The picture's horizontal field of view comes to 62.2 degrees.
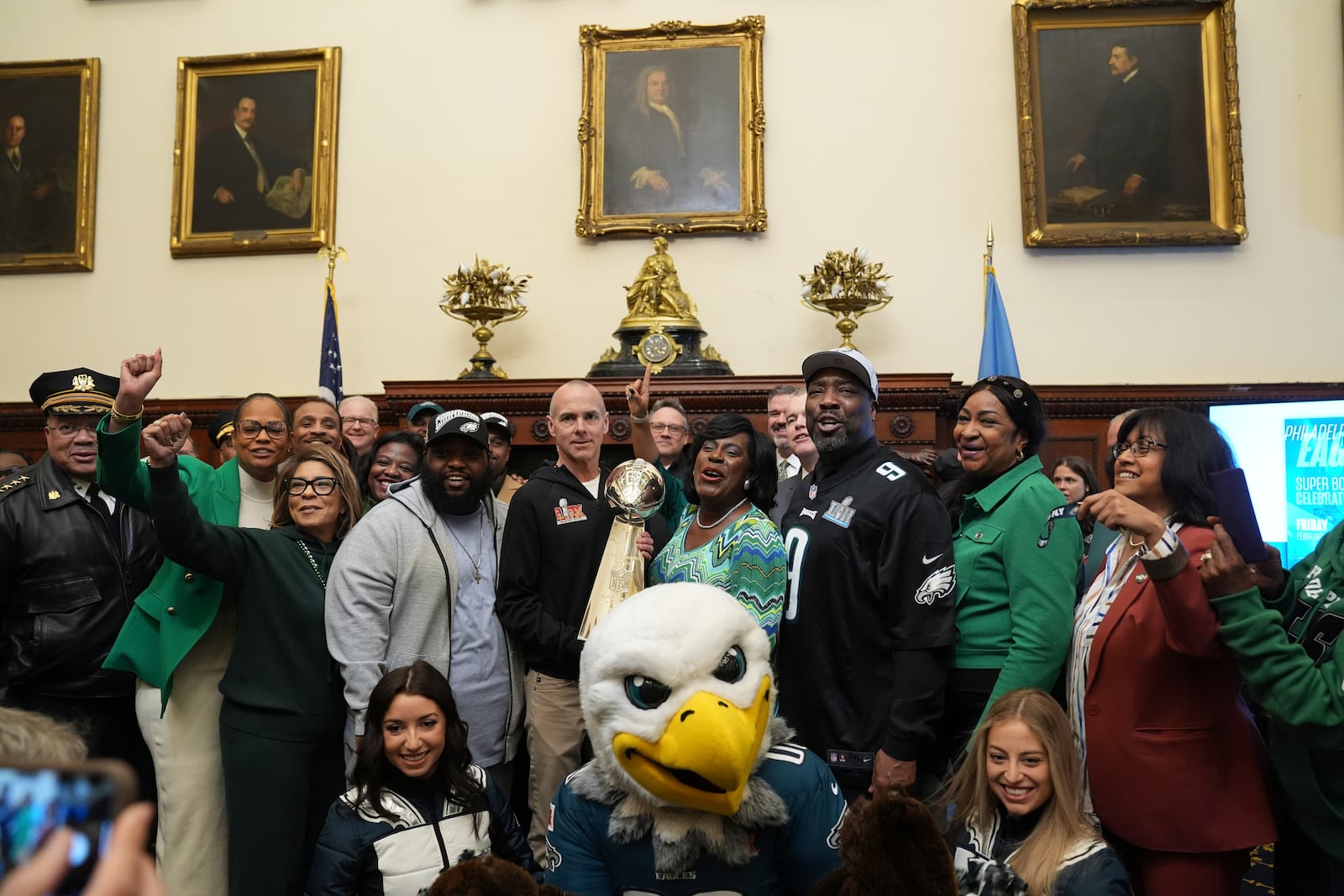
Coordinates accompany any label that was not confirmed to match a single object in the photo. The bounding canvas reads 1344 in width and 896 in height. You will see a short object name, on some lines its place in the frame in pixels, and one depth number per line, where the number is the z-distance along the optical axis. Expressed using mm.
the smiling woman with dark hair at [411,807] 2691
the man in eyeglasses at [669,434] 4492
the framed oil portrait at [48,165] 7840
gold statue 6914
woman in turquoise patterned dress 2789
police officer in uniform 3475
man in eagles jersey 2791
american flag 7027
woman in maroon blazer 2383
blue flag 6660
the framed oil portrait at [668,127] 7316
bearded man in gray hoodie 3215
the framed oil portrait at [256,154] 7617
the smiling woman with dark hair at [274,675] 3107
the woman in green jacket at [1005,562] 2762
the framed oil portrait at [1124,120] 7066
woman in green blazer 3320
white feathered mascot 1959
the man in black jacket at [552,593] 3444
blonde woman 2330
